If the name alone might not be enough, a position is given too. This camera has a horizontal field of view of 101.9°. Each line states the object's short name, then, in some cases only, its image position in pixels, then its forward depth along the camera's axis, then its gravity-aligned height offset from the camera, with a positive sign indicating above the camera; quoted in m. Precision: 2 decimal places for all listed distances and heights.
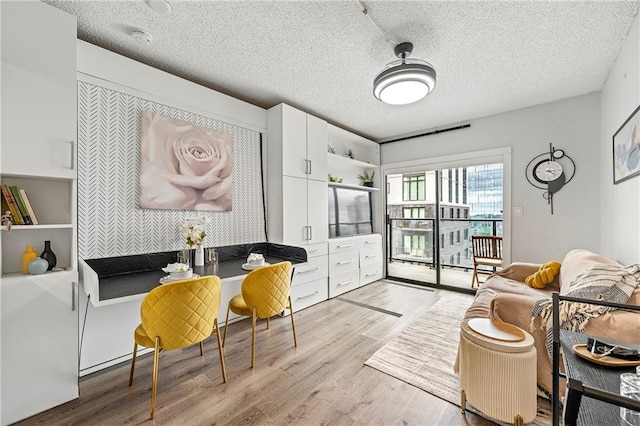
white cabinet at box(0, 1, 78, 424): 1.51 +0.14
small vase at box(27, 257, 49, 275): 1.60 -0.32
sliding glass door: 3.94 -0.11
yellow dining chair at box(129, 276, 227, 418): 1.55 -0.62
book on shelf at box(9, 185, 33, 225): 1.59 +0.07
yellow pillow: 2.47 -0.61
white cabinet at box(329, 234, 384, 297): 3.72 -0.77
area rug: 1.77 -1.21
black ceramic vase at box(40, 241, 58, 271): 1.70 -0.27
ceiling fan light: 2.06 +1.08
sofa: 1.30 -0.63
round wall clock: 3.14 +0.51
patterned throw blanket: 1.37 -0.47
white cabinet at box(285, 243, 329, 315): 3.19 -0.86
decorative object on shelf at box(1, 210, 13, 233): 1.51 -0.02
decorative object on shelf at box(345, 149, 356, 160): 4.45 +1.03
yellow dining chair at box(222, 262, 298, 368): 2.08 -0.65
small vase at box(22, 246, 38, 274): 1.63 -0.27
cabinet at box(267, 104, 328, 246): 3.14 +0.47
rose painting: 2.33 +0.48
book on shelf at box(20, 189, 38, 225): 1.61 +0.06
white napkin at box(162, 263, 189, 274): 1.94 -0.41
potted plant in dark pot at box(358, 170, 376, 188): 4.79 +0.66
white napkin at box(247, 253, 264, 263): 2.41 -0.41
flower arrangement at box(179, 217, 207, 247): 2.38 -0.17
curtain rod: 3.88 +1.29
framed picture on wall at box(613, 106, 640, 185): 1.77 +0.47
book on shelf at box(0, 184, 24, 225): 1.56 +0.07
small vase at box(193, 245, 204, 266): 2.48 -0.41
